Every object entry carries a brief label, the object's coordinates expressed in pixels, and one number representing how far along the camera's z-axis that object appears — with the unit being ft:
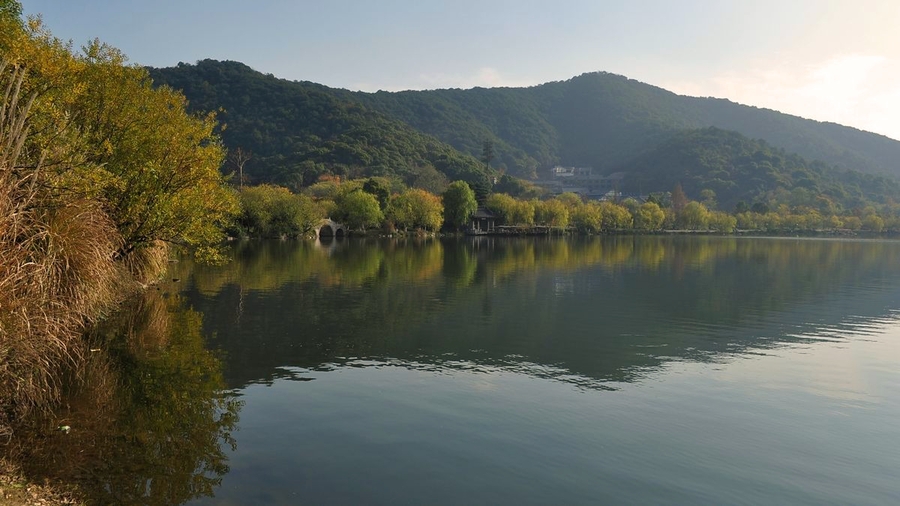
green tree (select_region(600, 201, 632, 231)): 546.26
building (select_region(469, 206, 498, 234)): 490.90
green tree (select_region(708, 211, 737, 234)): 591.37
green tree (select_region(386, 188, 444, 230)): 409.28
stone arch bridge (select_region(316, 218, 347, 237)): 373.32
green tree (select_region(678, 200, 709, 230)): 582.35
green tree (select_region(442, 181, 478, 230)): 447.79
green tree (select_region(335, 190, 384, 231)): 380.17
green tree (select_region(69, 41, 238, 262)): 89.86
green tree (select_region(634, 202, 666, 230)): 553.64
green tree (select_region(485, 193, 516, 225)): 499.10
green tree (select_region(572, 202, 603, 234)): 533.14
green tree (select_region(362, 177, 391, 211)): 408.46
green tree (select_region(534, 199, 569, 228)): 509.76
